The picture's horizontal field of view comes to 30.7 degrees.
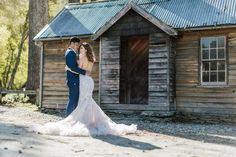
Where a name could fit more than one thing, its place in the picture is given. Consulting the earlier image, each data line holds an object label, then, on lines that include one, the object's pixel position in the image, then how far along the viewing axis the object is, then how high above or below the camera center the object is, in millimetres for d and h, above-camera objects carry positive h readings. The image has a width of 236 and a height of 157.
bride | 9758 -921
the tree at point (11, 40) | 34031 +3909
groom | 10555 +170
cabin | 14875 +987
